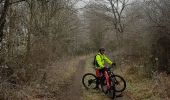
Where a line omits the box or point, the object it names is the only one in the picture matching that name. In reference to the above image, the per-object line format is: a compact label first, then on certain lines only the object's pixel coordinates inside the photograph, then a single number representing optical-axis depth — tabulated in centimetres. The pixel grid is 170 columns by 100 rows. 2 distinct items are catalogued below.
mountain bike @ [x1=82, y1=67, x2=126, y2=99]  723
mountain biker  783
